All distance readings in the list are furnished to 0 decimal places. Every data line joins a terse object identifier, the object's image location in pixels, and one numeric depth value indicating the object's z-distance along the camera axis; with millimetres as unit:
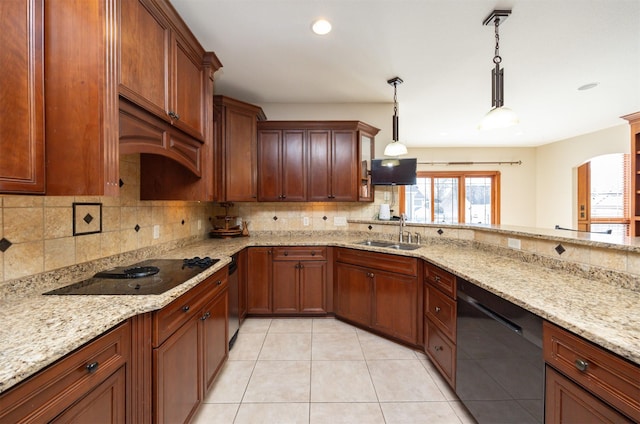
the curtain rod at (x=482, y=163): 6117
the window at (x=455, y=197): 6254
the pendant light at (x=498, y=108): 1808
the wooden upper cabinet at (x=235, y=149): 2811
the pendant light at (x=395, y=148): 2785
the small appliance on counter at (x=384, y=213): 3375
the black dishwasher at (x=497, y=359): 1095
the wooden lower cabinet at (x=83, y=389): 697
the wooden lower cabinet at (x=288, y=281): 2863
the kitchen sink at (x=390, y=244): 2664
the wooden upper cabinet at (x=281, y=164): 3229
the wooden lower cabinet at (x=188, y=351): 1185
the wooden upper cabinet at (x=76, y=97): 1071
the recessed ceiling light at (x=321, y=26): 1908
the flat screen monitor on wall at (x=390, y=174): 3385
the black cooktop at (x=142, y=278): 1254
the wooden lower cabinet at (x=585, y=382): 777
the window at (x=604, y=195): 4863
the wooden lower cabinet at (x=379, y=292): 2264
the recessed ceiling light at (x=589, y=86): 2945
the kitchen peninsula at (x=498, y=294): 791
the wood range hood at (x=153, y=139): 1254
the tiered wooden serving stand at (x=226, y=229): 3223
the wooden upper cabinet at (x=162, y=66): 1288
